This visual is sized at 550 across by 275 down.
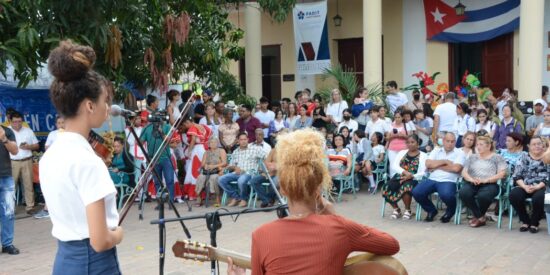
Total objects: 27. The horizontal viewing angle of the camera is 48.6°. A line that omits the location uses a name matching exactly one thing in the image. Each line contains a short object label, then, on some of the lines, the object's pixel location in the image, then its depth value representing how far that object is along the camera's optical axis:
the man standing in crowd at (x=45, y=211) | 9.57
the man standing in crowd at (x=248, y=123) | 12.12
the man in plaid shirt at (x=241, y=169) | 10.14
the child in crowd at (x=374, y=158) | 10.97
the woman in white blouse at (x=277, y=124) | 12.73
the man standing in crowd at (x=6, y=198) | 6.82
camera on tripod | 5.27
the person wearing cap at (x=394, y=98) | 13.63
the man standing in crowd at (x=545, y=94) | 14.51
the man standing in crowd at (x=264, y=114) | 13.19
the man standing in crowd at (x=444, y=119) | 11.87
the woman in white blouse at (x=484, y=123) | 11.14
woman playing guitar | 2.43
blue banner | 11.11
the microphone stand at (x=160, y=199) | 3.78
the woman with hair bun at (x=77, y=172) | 2.36
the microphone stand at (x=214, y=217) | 3.54
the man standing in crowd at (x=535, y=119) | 11.30
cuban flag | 15.87
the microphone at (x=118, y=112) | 4.16
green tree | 7.26
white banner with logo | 16.02
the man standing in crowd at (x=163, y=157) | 9.80
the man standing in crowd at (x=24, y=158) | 9.85
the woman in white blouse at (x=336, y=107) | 12.75
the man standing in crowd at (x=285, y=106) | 13.74
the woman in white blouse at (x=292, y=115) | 12.80
